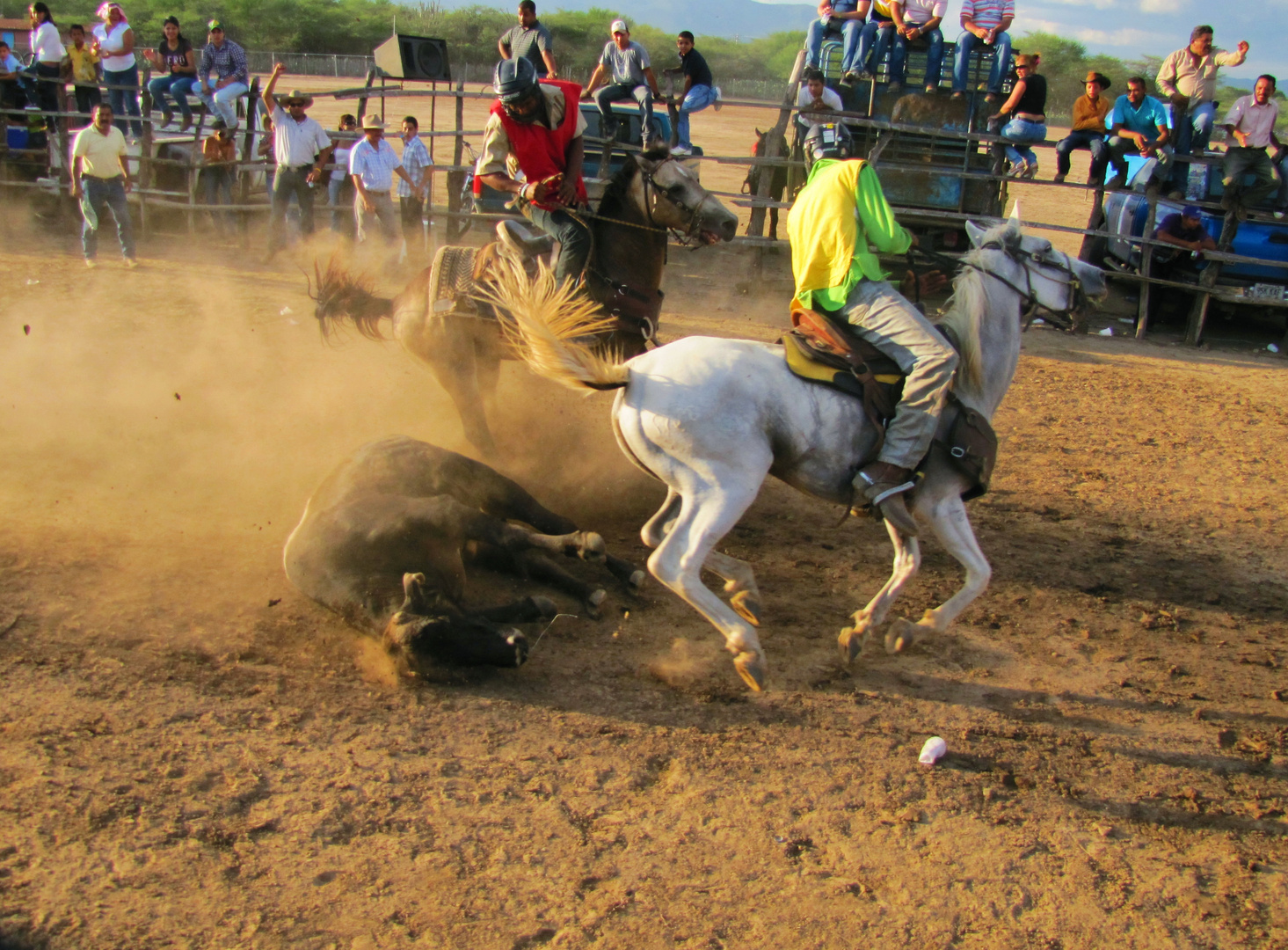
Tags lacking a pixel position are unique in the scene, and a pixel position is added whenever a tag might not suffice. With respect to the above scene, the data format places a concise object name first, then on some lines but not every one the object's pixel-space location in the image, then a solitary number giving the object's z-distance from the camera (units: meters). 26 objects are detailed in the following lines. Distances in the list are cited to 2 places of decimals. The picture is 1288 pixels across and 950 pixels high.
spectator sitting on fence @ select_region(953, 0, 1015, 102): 12.11
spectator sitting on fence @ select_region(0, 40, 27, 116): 14.45
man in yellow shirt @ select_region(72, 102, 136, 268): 11.21
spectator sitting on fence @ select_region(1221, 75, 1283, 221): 11.01
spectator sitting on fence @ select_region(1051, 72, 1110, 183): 12.16
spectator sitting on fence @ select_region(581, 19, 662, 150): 12.22
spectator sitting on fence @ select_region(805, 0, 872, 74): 12.21
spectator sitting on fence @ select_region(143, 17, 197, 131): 14.34
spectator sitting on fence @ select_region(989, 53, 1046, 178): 11.96
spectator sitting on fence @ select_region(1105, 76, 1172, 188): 11.71
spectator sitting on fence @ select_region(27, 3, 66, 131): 14.64
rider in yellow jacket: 4.19
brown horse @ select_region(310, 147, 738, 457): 5.68
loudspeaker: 13.95
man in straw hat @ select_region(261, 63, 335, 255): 12.45
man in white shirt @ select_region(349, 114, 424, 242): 12.01
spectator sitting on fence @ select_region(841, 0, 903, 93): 12.25
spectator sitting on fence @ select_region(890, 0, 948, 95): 12.17
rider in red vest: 5.66
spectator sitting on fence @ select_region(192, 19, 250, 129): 14.41
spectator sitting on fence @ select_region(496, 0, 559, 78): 11.34
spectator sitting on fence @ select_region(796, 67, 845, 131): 11.84
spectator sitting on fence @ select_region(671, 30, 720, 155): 12.31
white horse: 4.09
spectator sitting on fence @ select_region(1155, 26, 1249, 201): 11.59
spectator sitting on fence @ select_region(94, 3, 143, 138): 14.14
